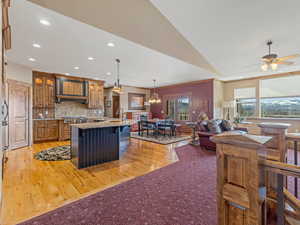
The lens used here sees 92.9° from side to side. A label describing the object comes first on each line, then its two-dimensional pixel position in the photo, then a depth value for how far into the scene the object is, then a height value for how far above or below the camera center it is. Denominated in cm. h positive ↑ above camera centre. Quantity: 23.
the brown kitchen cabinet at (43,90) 564 +88
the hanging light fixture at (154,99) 704 +63
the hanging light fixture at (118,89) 430 +69
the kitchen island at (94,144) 319 -77
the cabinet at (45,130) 555 -74
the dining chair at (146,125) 689 -68
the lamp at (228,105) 715 +34
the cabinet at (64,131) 595 -80
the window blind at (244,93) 697 +96
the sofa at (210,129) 471 -60
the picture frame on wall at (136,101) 934 +73
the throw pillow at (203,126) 496 -51
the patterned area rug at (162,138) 559 -115
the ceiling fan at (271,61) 324 +119
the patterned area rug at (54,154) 377 -121
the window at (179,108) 839 +22
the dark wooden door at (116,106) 910 +38
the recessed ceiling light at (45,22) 257 +165
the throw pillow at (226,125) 521 -51
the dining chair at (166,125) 654 -61
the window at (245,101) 691 +53
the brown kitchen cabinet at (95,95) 709 +85
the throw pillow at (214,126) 472 -50
